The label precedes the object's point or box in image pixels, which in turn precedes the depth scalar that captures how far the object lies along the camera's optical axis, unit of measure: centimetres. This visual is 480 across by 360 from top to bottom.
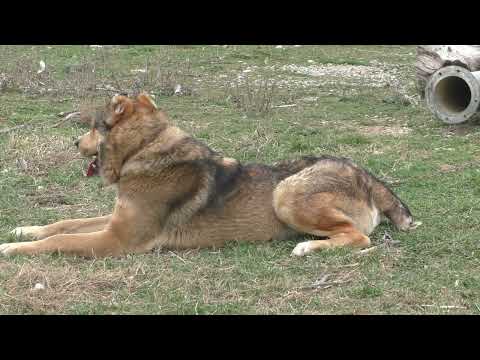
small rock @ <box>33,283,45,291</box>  1119
